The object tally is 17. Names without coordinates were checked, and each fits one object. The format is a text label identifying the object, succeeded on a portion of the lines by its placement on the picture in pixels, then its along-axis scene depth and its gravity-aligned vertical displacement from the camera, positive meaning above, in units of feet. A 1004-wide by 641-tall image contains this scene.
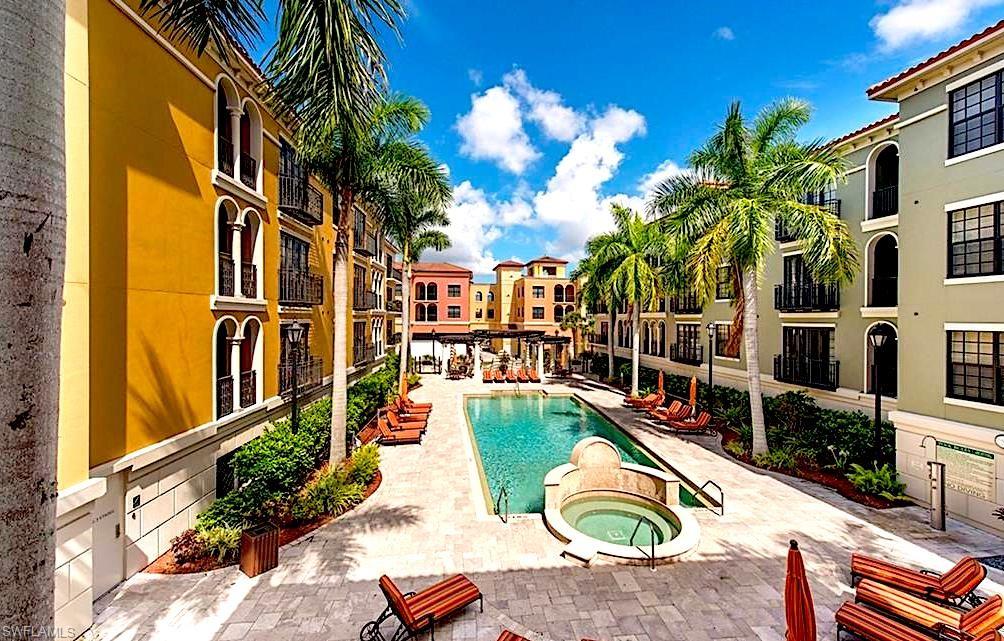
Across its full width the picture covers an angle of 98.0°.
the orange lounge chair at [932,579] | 22.93 -14.07
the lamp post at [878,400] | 38.83 -7.22
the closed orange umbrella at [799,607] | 17.43 -11.44
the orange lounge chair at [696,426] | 61.52 -14.91
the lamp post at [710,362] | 65.02 -6.25
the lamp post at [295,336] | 39.01 -1.54
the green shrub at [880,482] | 38.29 -14.39
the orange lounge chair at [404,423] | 59.98 -14.60
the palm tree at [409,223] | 49.29 +14.99
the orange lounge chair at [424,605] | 21.22 -14.55
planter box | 26.81 -14.35
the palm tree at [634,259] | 82.74 +12.29
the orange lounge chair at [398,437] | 56.49 -15.30
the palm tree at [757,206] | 45.85 +13.01
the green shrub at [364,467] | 41.55 -14.34
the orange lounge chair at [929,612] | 19.99 -13.96
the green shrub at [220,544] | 28.76 -14.91
